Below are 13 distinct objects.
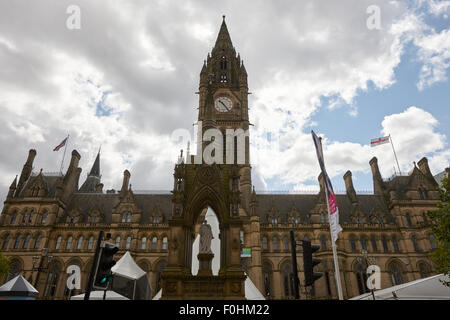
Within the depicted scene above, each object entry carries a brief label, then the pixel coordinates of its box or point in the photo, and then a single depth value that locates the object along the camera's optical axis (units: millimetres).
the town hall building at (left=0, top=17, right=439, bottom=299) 35500
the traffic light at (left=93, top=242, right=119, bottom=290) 6859
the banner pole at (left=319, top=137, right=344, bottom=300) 15153
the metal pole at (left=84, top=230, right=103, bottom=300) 6812
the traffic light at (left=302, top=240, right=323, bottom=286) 6487
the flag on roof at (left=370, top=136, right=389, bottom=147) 38516
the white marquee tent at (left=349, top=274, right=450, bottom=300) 14906
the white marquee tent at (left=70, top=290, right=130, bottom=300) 19356
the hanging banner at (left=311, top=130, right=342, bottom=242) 16281
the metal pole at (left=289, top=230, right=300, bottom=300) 6396
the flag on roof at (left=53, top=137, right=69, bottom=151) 42312
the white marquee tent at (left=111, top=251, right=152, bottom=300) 21391
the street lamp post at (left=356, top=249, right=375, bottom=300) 34969
